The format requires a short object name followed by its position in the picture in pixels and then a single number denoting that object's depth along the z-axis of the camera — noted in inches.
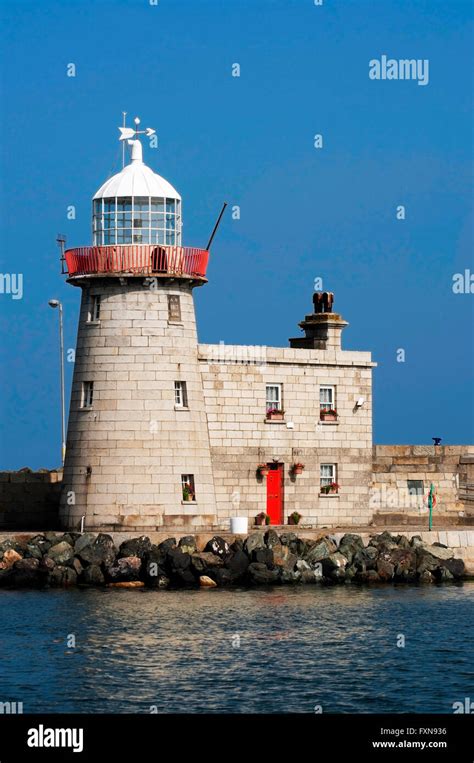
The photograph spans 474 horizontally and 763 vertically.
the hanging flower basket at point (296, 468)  1881.2
